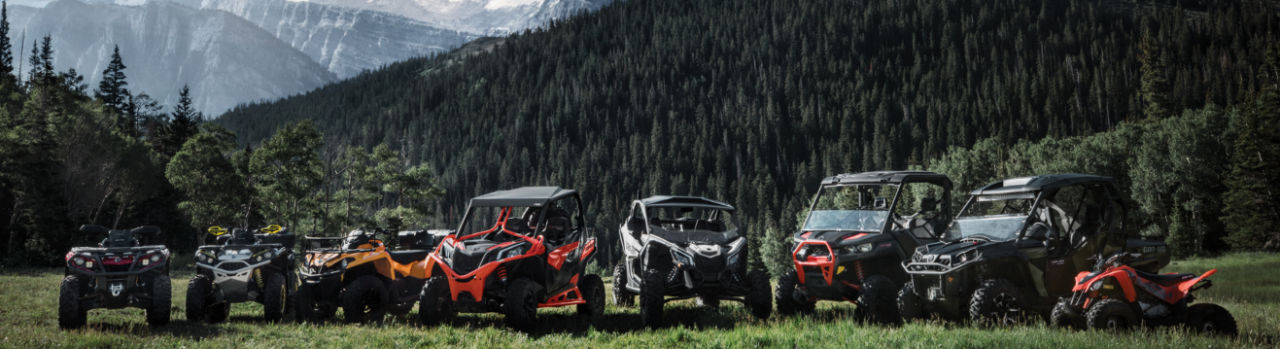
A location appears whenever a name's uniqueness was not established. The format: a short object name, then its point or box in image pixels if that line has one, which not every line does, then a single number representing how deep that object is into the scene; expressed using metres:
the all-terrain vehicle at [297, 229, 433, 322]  14.09
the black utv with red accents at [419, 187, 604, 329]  12.41
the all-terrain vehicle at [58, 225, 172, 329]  11.96
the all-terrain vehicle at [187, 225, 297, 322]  13.80
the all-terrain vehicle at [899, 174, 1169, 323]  11.52
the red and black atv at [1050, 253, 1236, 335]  10.08
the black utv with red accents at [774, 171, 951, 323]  12.81
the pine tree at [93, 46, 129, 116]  102.32
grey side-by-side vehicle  13.04
